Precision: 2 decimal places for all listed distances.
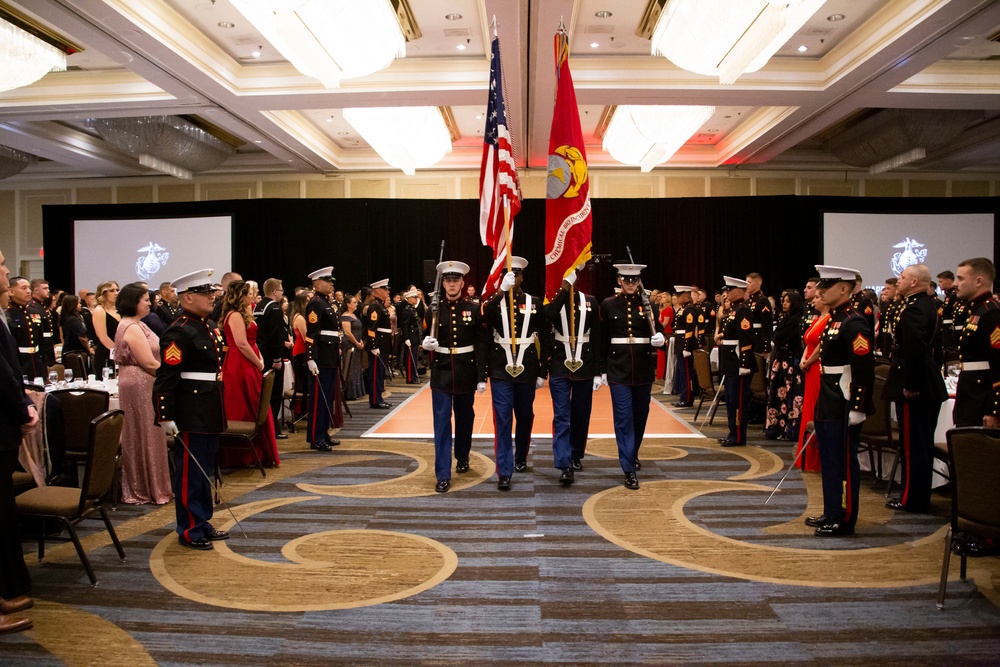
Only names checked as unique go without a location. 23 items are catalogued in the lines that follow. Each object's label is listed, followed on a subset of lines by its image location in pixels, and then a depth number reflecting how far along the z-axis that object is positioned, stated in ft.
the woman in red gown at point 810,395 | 20.29
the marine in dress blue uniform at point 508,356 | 18.57
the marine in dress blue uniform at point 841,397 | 14.30
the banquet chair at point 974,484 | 10.62
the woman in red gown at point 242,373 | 20.27
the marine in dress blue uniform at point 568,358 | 18.95
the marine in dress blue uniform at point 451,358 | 18.63
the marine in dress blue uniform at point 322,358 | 24.40
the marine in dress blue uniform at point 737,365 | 24.00
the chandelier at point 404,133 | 39.78
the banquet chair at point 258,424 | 19.30
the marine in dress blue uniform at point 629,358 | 18.98
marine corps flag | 18.65
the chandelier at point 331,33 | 23.52
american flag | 18.28
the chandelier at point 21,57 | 27.07
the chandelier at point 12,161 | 48.67
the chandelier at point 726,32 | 23.49
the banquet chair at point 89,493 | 12.24
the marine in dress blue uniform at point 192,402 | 14.02
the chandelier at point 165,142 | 42.34
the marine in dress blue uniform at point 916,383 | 15.98
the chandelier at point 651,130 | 40.42
